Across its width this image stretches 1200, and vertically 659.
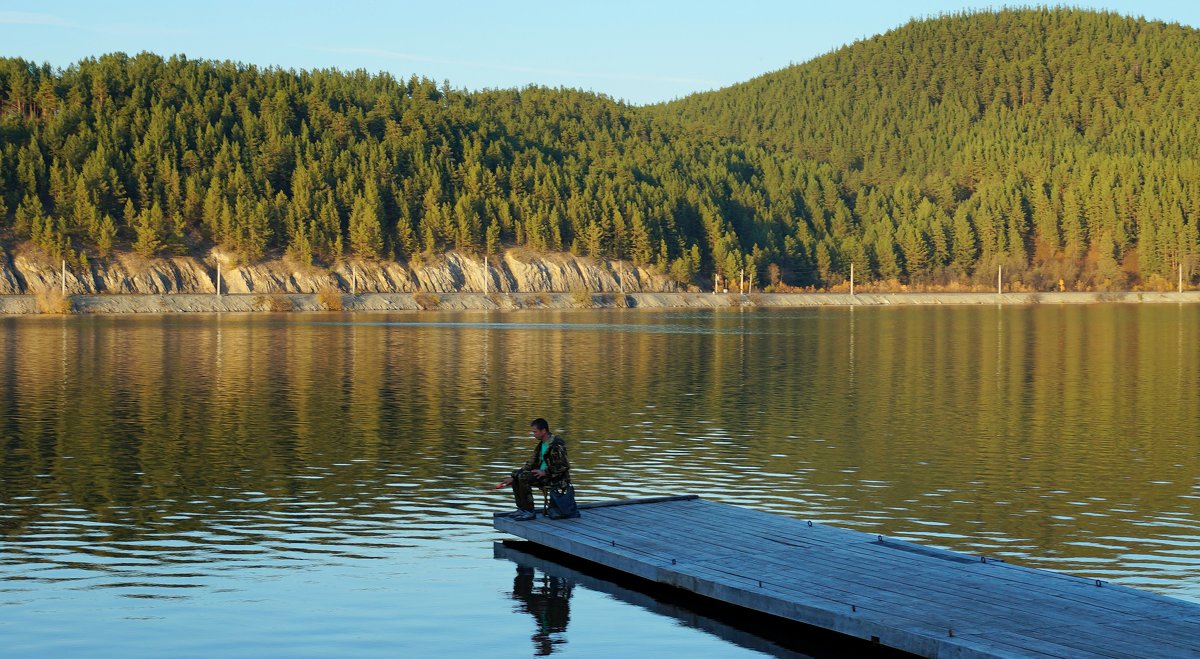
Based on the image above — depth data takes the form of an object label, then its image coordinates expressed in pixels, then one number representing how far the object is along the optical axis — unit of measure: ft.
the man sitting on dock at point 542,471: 79.56
